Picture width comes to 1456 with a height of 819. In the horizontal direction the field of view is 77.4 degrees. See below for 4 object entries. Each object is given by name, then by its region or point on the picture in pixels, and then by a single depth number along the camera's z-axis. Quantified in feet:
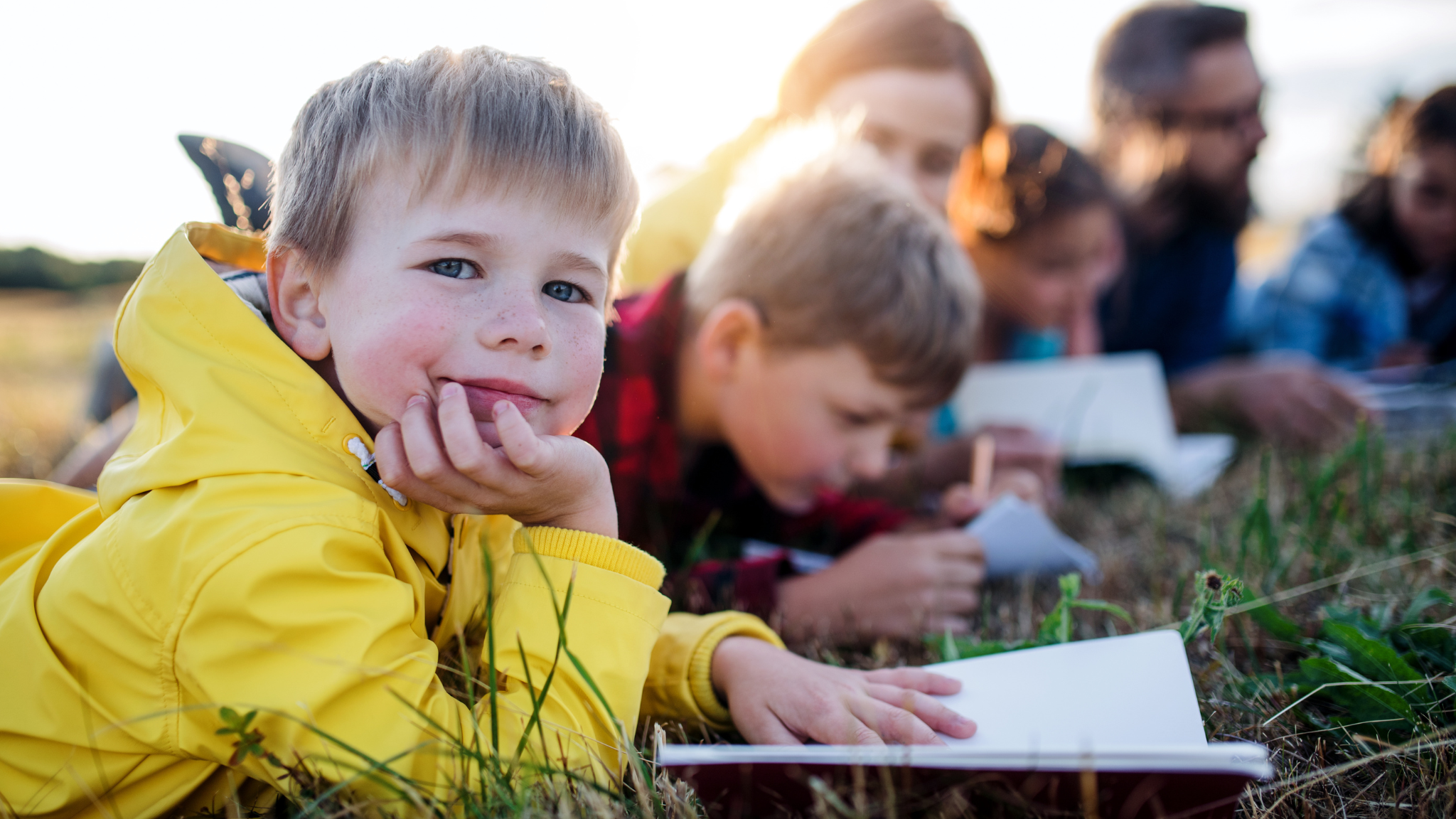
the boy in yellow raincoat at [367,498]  2.82
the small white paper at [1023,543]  5.88
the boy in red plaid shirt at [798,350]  6.25
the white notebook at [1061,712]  2.46
